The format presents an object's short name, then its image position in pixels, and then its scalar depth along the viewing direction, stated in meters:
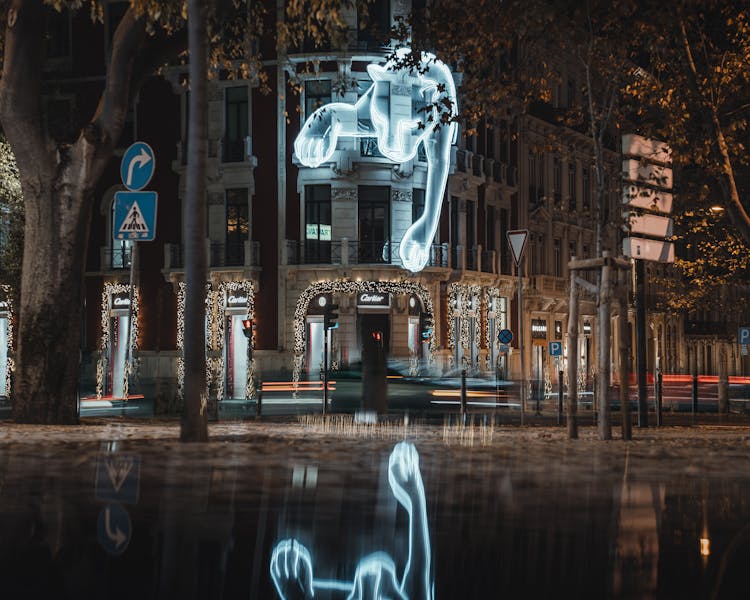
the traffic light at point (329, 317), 34.72
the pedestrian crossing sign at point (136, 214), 16.94
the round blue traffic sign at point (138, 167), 17.22
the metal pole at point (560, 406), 28.82
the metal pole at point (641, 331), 22.94
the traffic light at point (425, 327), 49.44
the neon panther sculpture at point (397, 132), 47.75
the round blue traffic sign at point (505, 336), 40.16
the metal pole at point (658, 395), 26.09
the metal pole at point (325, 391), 29.38
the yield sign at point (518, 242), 25.73
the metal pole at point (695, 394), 34.34
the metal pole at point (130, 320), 23.77
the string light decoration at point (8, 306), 44.84
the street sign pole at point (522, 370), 26.14
